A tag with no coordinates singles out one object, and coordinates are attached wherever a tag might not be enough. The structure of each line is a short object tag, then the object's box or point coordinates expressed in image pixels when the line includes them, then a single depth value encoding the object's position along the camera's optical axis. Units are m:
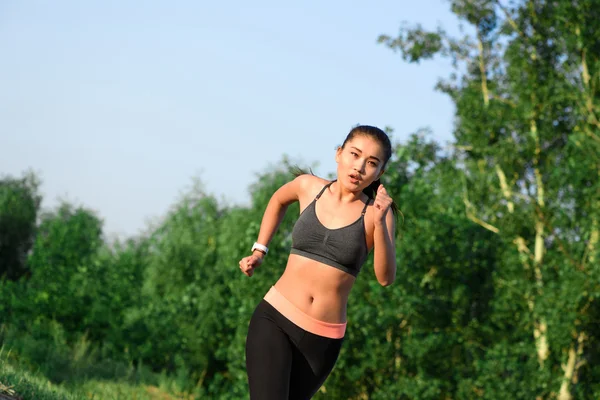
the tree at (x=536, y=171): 31.17
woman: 7.81
